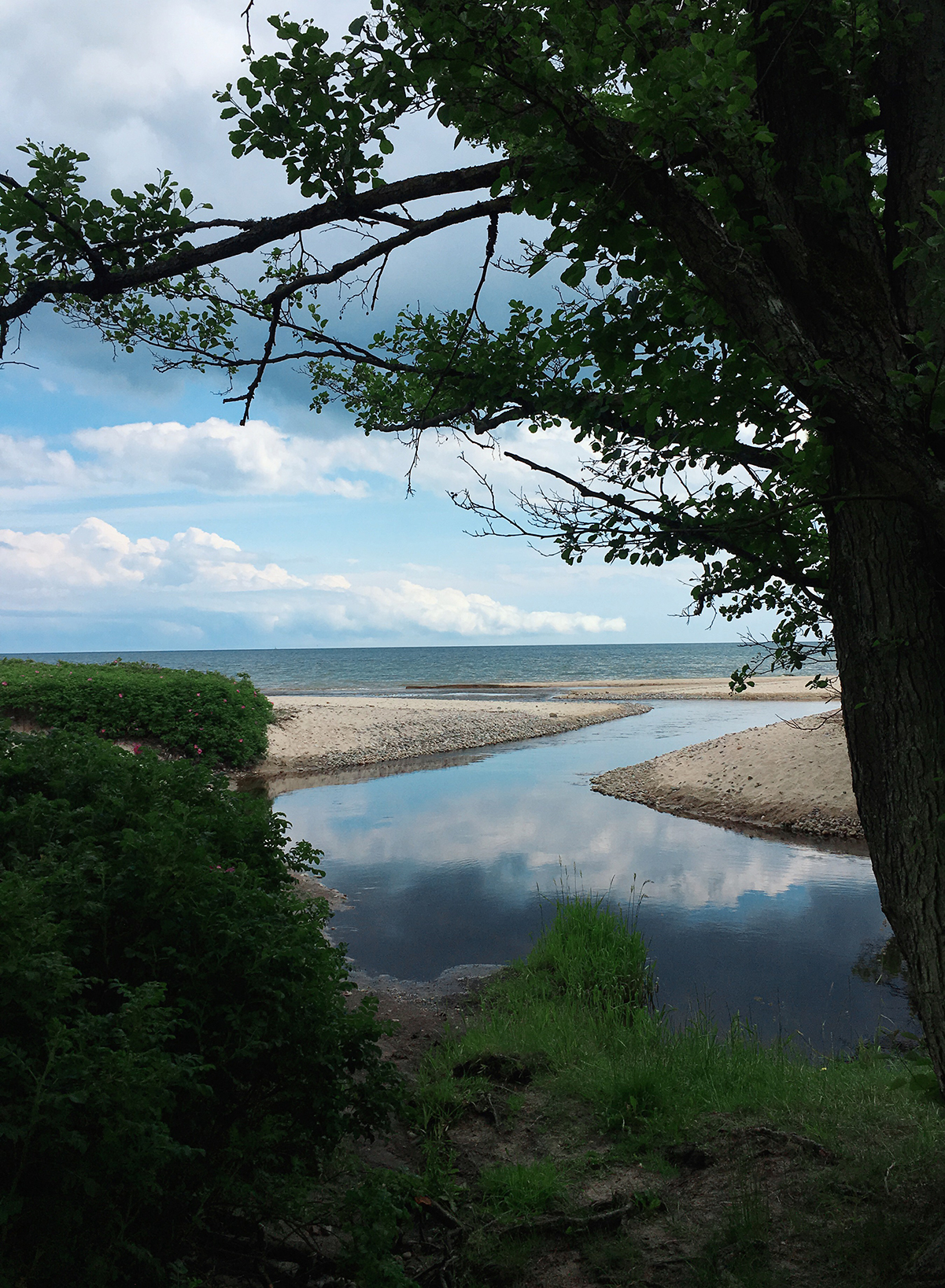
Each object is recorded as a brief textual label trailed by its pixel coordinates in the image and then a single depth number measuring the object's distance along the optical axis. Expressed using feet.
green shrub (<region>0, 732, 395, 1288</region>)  7.37
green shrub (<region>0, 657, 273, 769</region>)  57.41
